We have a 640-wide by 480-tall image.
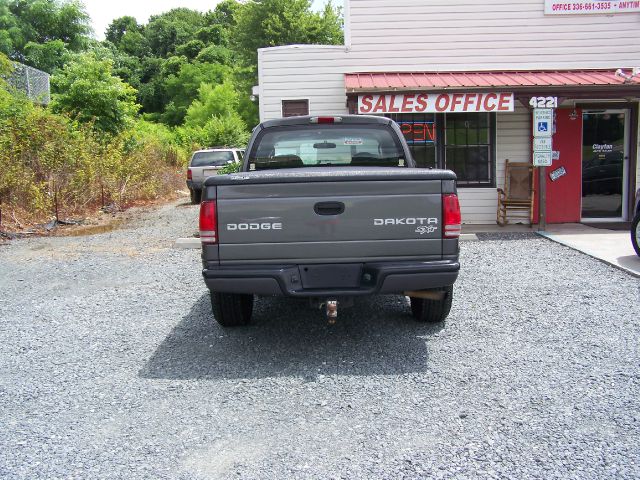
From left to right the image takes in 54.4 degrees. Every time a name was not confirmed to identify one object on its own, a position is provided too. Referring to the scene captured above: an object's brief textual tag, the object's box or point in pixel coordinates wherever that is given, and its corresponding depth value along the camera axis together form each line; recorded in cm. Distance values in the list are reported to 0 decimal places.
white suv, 1870
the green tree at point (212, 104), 4772
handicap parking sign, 1056
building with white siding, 1188
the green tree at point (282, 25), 3803
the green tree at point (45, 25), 4325
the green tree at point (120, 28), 7394
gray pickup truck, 447
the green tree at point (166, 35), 6856
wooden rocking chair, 1177
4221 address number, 1054
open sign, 1191
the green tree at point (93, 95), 1889
